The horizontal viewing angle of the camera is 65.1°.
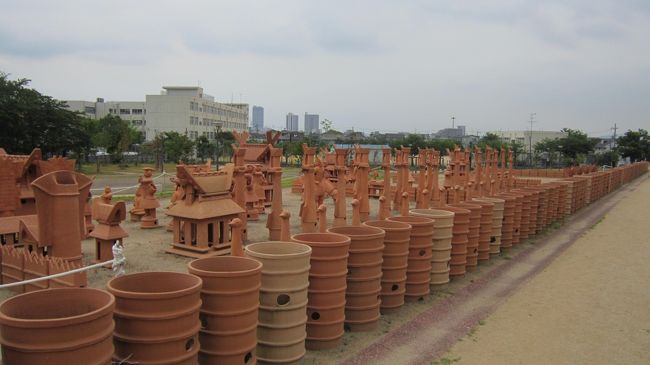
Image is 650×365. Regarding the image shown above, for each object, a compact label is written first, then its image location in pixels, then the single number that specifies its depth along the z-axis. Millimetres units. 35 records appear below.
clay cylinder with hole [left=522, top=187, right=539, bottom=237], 15920
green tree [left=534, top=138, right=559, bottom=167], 64000
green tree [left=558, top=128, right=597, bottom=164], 61062
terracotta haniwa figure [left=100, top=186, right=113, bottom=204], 11789
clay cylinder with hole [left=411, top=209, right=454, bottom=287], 9742
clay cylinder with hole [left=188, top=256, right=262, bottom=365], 5219
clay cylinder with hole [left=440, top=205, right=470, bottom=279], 10539
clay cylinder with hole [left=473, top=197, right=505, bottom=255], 12883
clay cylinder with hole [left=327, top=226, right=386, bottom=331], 7594
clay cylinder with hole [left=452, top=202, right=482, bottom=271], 11281
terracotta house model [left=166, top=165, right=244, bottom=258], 11453
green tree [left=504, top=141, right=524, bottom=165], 66494
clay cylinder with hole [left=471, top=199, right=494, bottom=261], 12066
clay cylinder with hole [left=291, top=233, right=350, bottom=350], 6891
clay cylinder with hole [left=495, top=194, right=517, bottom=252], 13883
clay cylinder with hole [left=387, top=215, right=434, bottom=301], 9078
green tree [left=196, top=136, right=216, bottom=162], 48672
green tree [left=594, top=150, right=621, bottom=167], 65688
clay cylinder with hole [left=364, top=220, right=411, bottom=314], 8352
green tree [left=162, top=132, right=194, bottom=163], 46469
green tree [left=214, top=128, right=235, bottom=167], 57588
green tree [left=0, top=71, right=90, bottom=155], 33469
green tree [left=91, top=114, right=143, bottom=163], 46875
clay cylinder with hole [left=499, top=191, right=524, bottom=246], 14417
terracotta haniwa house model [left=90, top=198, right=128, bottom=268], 10023
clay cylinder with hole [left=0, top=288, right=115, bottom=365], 3639
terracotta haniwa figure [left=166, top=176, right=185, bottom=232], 14742
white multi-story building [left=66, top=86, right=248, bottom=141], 69375
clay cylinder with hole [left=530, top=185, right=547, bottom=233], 16980
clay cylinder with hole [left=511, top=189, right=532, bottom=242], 15336
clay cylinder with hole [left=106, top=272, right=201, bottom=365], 4457
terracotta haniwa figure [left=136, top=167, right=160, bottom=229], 14977
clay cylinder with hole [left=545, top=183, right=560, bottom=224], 18203
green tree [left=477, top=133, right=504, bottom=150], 76288
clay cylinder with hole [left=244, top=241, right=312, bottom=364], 6105
